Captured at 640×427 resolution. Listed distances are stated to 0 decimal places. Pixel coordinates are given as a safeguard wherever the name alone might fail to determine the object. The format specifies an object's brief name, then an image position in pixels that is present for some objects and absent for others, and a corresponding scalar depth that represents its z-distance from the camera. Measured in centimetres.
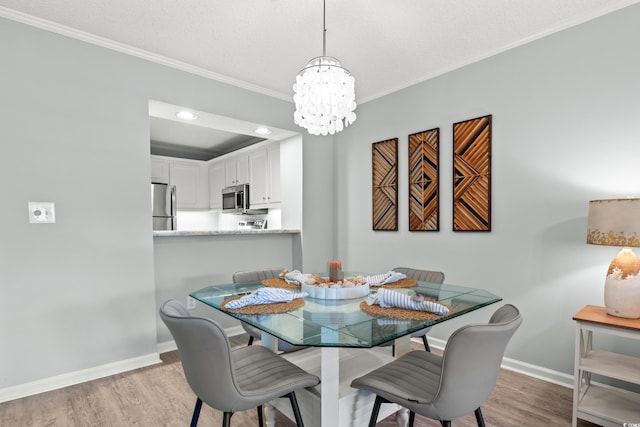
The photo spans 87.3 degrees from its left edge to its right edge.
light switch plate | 216
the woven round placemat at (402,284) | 195
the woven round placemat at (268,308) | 146
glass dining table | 118
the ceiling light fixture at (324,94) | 180
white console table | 168
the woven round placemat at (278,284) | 196
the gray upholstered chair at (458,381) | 115
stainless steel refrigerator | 420
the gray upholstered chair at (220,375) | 117
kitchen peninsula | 289
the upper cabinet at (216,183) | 525
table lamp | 164
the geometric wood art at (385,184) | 324
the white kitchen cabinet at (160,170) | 497
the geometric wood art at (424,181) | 292
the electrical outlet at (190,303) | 299
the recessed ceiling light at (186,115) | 288
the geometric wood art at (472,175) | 261
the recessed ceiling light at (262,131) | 338
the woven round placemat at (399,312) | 137
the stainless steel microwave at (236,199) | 454
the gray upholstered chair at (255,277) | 209
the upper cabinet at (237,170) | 471
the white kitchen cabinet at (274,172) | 416
